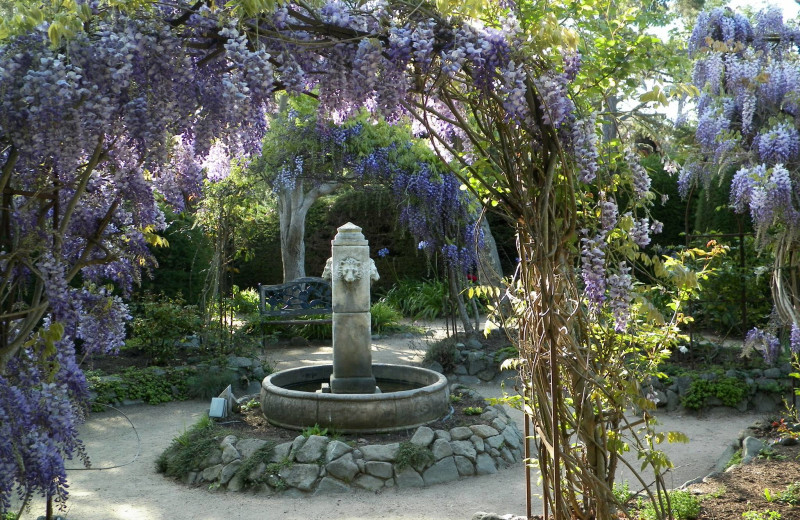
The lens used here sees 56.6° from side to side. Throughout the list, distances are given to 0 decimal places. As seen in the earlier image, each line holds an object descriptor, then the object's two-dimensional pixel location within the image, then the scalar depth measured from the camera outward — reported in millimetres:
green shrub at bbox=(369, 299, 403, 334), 11616
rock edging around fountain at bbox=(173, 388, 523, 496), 4828
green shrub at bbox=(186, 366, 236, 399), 7711
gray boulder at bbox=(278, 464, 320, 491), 4782
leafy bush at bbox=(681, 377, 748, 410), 6852
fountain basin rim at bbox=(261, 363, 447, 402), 5367
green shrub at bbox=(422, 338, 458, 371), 8680
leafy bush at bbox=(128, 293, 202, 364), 8367
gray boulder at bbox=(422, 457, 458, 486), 4957
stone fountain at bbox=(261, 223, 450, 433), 5336
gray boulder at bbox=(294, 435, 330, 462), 4938
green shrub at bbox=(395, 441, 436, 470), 4934
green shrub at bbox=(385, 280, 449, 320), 12562
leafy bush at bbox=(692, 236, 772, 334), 8617
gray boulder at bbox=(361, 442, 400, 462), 4938
